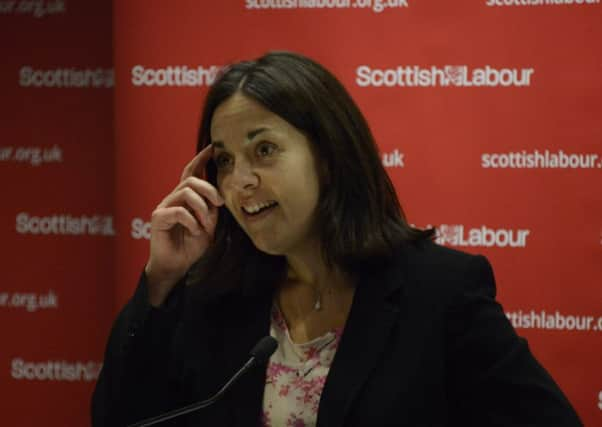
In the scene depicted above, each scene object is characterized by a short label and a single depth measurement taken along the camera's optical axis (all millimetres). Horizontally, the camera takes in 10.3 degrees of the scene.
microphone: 3622
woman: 3699
